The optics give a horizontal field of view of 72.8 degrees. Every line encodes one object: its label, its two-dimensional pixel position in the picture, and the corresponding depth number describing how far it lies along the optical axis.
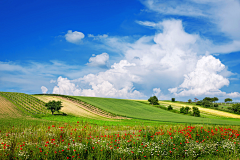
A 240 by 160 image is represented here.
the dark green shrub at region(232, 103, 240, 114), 81.92
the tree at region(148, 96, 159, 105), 91.69
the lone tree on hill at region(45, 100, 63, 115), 43.25
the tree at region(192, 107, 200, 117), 65.88
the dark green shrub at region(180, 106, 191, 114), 68.94
